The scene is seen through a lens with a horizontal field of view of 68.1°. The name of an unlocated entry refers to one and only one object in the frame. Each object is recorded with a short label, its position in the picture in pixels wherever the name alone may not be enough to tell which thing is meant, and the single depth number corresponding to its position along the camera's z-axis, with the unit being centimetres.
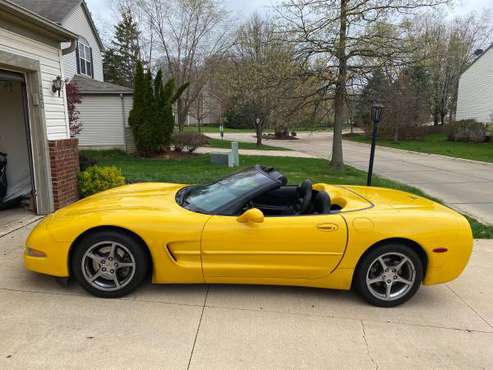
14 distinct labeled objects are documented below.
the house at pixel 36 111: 512
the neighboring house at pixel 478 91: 2834
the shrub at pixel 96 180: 667
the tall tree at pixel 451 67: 3572
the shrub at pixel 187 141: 1616
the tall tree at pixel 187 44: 2350
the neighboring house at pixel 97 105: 1659
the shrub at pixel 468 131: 2586
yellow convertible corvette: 311
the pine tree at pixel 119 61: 3706
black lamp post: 660
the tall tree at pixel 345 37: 981
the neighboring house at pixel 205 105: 3127
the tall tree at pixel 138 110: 1400
